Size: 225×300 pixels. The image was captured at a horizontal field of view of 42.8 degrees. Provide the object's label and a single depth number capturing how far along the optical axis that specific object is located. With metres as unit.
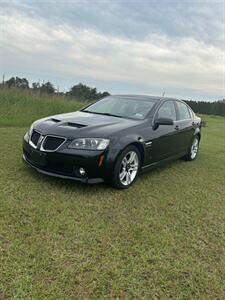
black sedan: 3.87
